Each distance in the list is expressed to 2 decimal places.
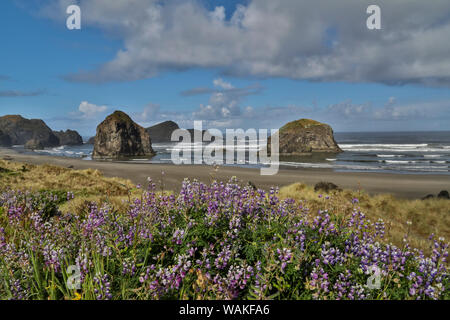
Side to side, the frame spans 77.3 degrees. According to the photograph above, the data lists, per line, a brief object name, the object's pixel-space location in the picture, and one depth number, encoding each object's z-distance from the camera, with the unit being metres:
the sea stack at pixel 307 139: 57.62
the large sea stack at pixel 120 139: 61.97
